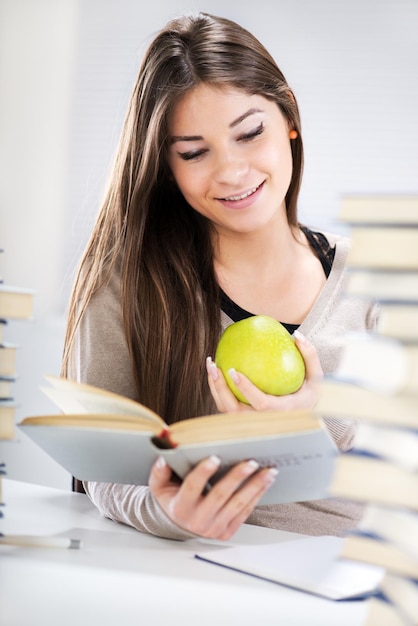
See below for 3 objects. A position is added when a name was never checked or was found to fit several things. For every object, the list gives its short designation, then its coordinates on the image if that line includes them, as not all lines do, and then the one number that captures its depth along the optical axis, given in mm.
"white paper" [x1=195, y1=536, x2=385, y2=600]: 1183
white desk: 1133
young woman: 1552
